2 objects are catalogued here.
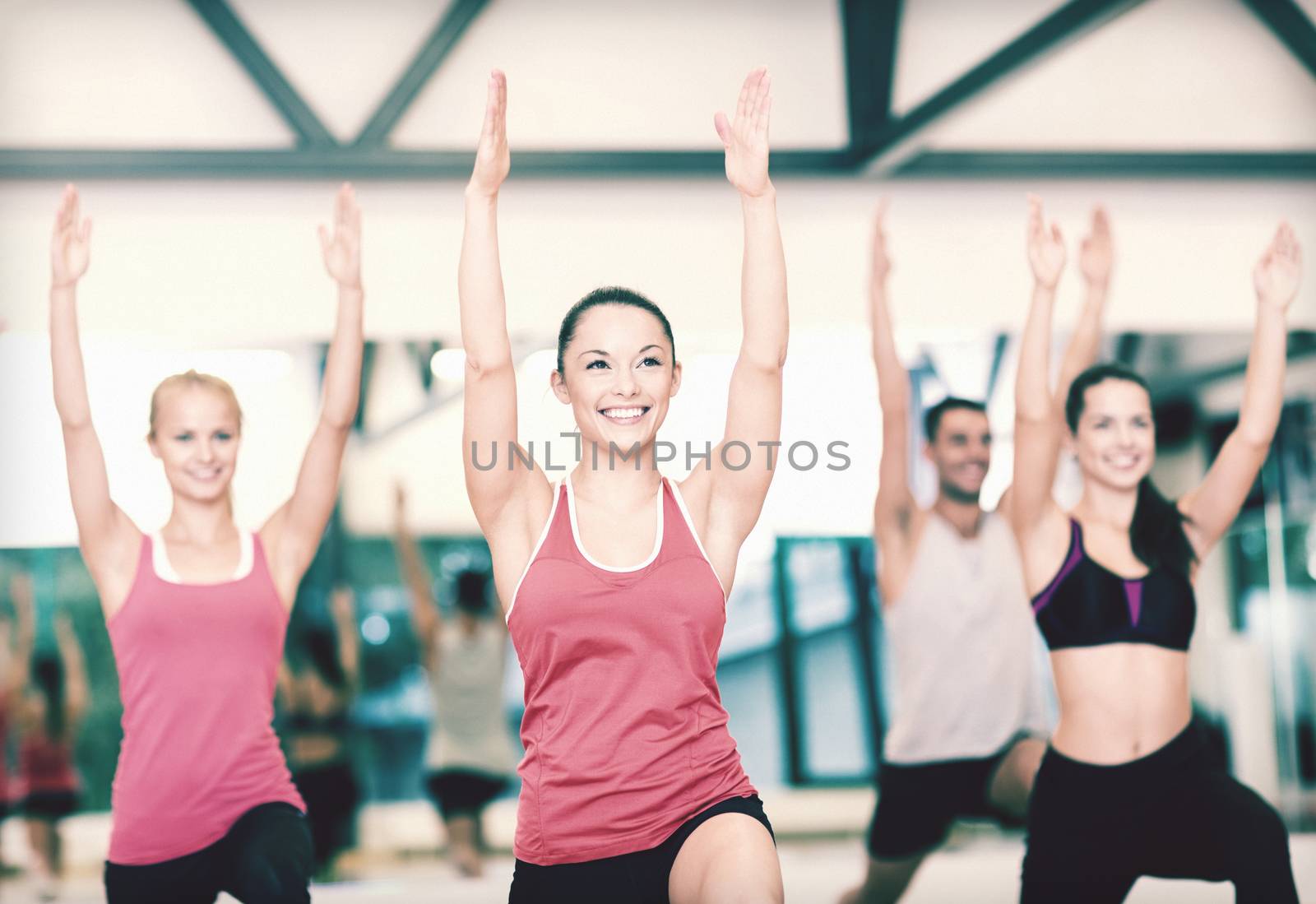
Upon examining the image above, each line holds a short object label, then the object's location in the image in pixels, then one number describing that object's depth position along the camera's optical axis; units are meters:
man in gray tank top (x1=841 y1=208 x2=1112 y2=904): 4.49
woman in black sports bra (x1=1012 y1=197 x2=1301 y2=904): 3.51
